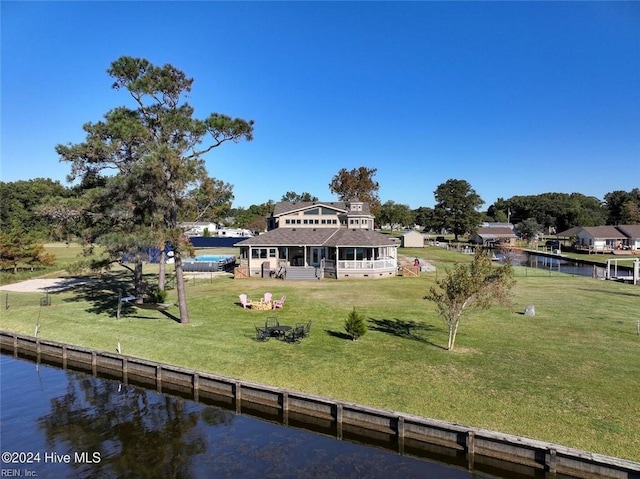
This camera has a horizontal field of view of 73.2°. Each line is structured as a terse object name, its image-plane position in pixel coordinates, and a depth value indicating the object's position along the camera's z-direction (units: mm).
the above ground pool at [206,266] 46531
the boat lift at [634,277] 39406
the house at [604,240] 78188
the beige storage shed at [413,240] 83812
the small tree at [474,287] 18172
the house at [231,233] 112500
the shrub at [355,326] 20031
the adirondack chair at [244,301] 27000
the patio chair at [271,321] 23219
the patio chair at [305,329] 20569
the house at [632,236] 77806
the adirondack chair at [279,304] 27047
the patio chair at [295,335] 20141
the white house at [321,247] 39844
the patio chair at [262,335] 20312
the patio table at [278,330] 20594
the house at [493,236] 101000
